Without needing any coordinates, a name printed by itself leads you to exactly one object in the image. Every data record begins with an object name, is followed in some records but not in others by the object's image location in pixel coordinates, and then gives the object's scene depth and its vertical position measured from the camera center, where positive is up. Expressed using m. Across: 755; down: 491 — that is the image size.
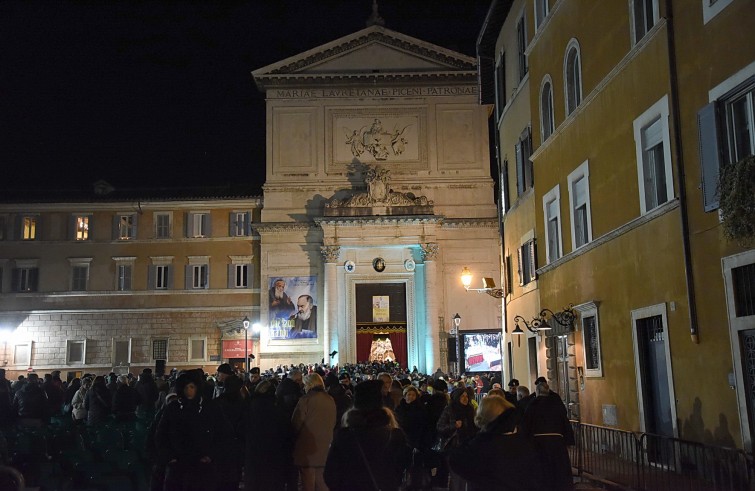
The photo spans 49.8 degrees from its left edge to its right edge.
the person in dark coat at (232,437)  9.20 -0.62
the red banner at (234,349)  48.78 +2.19
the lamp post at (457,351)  40.50 +1.45
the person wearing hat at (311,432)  10.06 -0.58
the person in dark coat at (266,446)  9.96 -0.74
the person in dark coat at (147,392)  18.88 -0.10
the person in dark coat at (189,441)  8.96 -0.59
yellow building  12.73 +3.41
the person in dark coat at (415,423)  12.23 -0.60
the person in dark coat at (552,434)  11.02 -0.75
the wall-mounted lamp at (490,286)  28.39 +3.28
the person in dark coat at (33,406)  18.14 -0.34
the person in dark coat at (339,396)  12.90 -0.20
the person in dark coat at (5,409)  16.70 -0.37
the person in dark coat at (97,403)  17.02 -0.31
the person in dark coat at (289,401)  10.28 -0.22
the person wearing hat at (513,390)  14.59 -0.22
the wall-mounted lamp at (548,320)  20.55 +1.58
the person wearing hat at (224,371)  12.74 +0.24
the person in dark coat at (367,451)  7.05 -0.59
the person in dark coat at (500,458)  6.29 -0.60
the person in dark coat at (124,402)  17.62 -0.30
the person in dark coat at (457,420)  11.83 -0.57
